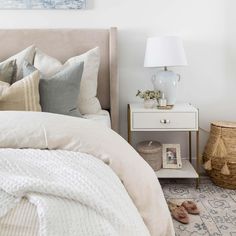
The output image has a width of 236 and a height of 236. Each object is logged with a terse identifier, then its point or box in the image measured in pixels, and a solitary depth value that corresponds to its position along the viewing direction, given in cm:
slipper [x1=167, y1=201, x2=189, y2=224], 201
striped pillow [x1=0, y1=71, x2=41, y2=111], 183
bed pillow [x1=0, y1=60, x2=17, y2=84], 213
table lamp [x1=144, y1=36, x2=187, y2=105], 244
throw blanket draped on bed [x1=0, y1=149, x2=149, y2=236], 81
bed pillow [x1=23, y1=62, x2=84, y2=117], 203
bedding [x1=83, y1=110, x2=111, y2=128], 214
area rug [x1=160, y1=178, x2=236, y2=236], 191
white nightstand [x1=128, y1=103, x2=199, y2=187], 247
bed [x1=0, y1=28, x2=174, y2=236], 82
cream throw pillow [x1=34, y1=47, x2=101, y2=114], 232
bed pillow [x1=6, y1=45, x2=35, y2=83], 231
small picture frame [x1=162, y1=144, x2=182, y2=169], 264
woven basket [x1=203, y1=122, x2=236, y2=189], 248
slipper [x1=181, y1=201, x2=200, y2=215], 211
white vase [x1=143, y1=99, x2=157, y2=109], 256
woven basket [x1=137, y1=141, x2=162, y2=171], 256
